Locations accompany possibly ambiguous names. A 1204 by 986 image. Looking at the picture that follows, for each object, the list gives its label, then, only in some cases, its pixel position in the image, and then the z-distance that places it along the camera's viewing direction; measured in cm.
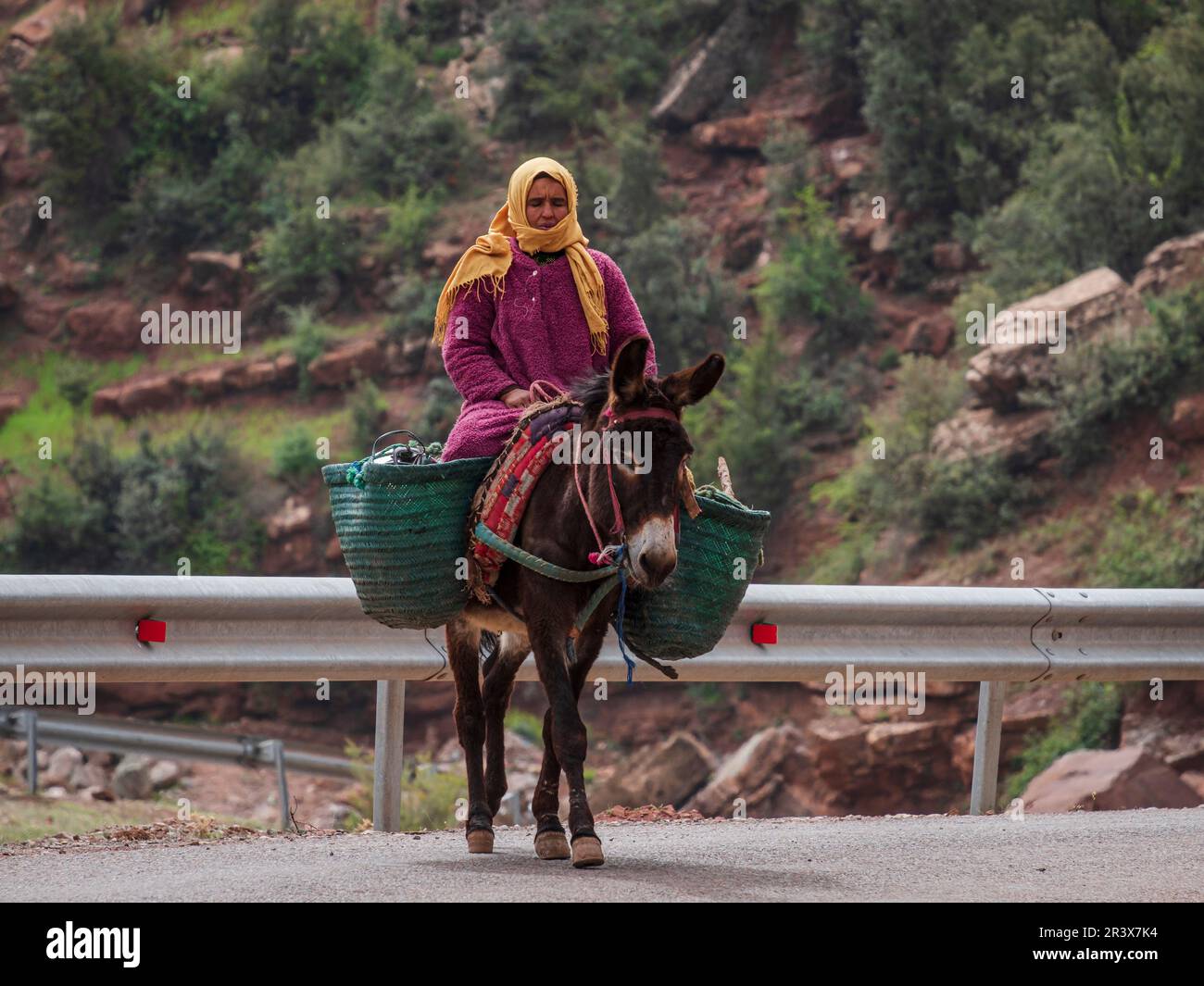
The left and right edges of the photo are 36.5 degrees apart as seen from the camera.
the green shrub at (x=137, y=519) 3572
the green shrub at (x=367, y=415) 3716
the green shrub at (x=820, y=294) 3738
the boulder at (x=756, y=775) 2583
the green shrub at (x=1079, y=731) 2203
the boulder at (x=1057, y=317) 2931
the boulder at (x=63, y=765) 2662
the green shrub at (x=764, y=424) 3375
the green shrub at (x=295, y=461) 3700
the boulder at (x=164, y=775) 2628
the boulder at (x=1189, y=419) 2777
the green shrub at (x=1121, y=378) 2823
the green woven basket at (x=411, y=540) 705
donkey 637
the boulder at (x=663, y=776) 2812
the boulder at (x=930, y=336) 3603
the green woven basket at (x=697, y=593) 719
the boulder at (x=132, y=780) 2511
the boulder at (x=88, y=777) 2662
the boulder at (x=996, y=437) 2925
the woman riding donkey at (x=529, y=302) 750
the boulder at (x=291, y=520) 3588
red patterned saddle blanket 693
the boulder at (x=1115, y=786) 1268
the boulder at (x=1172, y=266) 3006
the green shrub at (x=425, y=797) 1404
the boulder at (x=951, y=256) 3772
